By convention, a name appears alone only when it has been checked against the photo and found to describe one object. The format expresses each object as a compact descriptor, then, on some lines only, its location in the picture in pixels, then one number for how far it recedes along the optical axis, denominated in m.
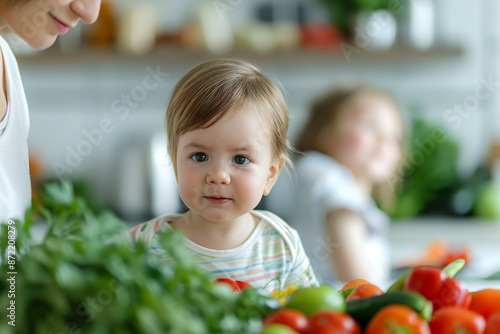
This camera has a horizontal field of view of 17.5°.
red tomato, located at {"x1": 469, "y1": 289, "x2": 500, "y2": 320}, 1.68
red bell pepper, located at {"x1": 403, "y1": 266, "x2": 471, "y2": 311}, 1.66
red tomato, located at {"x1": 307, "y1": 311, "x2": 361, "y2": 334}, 1.56
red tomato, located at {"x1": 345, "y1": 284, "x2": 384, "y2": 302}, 1.67
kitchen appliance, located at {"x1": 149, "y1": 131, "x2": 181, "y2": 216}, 4.89
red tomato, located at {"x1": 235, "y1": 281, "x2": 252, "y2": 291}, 1.73
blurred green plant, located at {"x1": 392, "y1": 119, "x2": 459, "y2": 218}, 4.89
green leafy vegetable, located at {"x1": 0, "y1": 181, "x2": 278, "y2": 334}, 1.50
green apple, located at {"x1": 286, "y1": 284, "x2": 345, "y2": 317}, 1.61
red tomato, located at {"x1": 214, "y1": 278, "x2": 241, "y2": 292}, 1.69
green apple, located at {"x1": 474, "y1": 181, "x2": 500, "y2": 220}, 4.72
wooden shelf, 5.05
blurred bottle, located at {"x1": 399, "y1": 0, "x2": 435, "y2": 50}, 5.05
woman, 1.71
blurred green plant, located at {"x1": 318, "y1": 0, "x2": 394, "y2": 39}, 4.90
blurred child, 2.93
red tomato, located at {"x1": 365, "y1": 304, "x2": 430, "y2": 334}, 1.55
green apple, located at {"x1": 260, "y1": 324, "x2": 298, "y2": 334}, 1.53
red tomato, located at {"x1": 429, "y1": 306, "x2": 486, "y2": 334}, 1.59
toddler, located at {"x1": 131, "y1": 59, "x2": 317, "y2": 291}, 1.76
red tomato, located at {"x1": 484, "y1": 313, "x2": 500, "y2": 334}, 1.62
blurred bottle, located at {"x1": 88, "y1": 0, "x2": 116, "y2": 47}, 5.25
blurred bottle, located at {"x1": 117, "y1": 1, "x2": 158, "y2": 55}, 5.11
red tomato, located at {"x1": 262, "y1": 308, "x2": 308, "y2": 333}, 1.57
